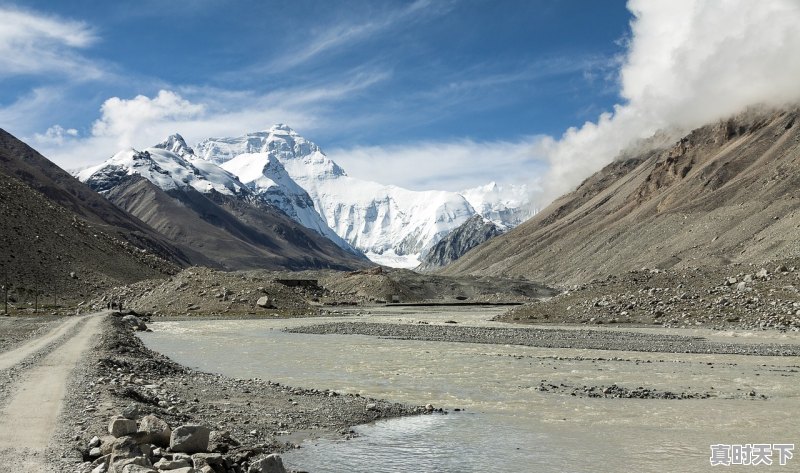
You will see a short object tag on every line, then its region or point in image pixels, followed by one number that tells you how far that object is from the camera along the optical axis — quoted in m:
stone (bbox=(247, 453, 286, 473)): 15.42
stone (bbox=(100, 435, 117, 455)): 16.16
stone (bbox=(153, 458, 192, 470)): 14.72
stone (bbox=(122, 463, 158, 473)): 13.92
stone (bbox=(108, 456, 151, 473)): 13.98
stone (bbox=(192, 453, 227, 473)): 15.48
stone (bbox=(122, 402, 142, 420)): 19.69
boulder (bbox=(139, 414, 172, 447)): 17.08
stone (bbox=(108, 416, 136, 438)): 17.25
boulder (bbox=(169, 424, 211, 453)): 16.58
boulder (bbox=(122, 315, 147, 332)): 72.68
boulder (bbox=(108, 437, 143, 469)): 15.18
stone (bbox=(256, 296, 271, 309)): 107.88
